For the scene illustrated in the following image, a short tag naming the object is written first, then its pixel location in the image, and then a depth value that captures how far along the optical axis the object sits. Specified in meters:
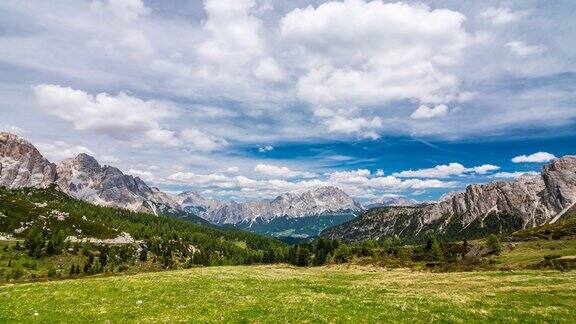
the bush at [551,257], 74.14
